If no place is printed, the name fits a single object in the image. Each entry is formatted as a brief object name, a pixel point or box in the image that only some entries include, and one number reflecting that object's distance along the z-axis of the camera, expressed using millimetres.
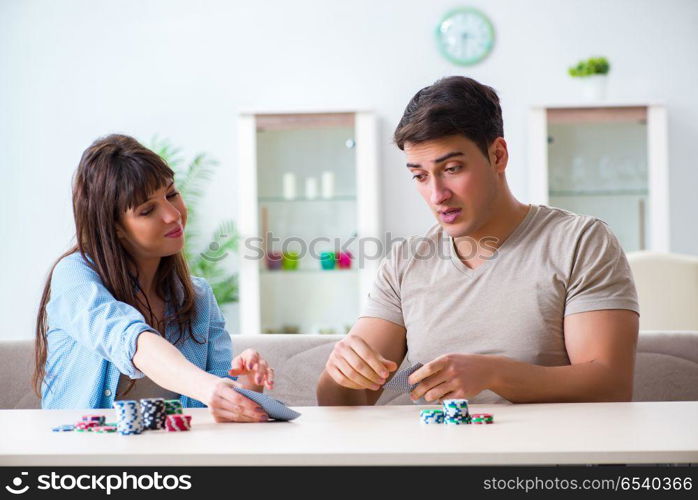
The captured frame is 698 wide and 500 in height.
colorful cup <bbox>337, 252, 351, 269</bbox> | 5152
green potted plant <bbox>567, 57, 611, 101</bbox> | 5074
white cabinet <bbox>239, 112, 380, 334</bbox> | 5047
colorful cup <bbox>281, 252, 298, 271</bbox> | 5211
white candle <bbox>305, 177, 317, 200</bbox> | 5180
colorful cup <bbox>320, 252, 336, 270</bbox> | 5180
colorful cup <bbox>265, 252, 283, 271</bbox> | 5191
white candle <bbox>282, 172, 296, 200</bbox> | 5156
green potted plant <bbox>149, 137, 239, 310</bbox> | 5258
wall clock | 5301
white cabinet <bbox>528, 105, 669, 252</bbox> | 5000
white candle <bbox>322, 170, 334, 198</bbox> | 5156
